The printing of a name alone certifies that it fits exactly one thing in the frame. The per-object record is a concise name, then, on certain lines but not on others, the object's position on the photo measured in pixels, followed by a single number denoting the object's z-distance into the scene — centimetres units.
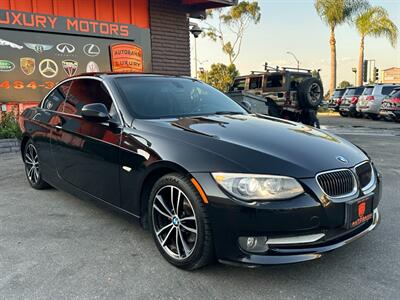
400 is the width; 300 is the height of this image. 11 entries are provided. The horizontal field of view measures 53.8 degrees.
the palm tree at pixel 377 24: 2805
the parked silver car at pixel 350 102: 2049
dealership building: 917
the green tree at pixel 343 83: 7726
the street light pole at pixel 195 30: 1261
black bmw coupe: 258
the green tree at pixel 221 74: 4058
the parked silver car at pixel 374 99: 1817
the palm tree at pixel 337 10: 2788
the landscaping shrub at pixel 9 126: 857
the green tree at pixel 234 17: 3816
